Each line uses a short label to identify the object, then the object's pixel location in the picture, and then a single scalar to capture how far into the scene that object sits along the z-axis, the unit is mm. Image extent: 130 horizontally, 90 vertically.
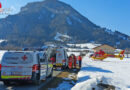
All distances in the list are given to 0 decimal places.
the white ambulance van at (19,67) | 8648
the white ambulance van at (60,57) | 18062
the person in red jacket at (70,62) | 19450
